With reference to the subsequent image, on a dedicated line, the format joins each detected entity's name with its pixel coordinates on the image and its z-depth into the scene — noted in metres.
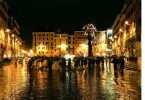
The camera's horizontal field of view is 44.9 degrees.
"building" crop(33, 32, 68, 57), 111.73
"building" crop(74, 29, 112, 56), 109.67
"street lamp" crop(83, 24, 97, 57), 53.39
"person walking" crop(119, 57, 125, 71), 22.63
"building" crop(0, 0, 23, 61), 54.13
